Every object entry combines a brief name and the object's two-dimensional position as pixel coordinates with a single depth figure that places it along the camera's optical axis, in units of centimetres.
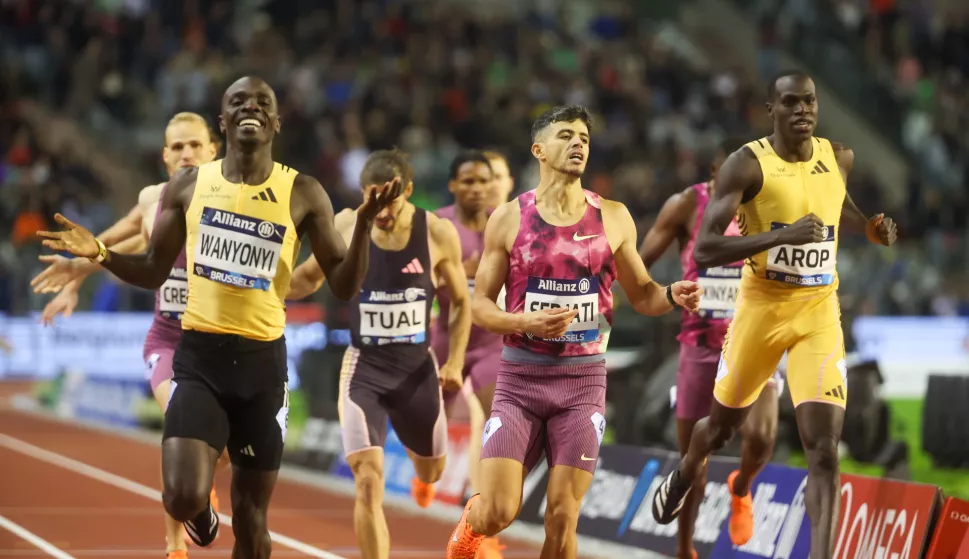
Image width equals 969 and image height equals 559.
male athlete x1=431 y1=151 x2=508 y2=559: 2162
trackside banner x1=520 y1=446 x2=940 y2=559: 1637
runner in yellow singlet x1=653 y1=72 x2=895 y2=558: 1544
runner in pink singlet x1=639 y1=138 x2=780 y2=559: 1958
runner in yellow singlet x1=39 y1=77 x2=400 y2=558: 1434
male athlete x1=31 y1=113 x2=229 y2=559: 1880
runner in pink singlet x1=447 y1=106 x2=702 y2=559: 1476
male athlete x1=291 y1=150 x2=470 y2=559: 1827
